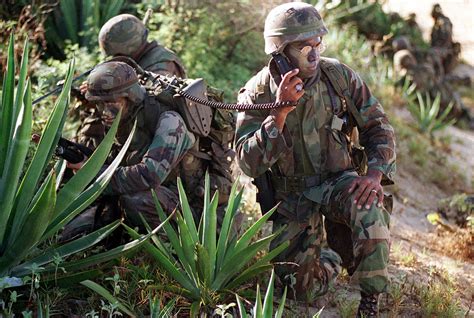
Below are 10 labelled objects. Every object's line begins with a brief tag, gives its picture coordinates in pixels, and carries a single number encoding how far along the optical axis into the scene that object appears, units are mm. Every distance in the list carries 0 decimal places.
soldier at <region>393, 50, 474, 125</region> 21766
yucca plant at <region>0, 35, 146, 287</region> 7613
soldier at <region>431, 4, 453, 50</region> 26375
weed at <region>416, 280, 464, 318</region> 8888
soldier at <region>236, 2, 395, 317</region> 8391
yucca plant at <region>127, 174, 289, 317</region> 7961
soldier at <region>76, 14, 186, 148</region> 11680
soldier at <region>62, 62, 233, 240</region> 9016
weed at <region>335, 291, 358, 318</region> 8727
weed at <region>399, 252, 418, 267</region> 10578
